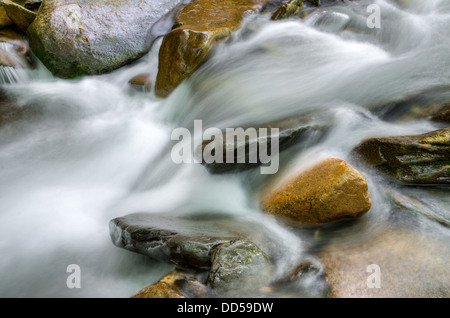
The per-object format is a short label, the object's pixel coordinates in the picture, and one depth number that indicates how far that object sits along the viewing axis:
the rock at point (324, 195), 2.66
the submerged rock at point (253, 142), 3.37
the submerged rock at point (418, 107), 3.49
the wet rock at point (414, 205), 2.71
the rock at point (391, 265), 2.12
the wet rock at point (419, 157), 2.96
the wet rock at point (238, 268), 2.07
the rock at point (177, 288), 1.97
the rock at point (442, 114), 3.40
